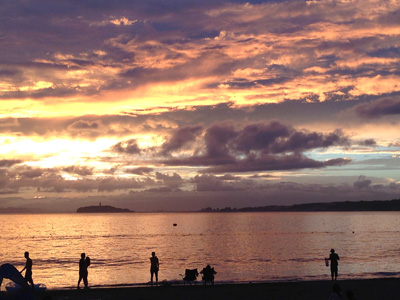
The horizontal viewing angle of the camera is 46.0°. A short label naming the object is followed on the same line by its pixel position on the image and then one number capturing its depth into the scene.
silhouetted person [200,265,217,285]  30.00
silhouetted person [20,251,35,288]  24.80
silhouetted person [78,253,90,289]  28.31
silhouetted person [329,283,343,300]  15.34
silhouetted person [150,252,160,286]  30.39
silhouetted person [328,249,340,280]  30.89
